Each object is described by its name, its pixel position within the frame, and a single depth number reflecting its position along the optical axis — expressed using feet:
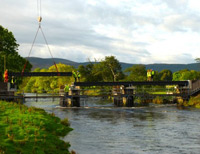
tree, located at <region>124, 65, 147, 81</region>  492.21
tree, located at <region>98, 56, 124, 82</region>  428.31
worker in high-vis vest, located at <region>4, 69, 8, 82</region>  195.56
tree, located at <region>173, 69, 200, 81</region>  410.49
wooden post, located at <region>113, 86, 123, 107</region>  218.11
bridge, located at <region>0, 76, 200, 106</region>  205.77
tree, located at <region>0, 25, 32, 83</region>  212.02
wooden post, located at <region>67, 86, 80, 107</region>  213.05
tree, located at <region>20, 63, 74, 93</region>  424.46
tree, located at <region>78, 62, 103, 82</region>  425.28
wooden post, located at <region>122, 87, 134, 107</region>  218.28
